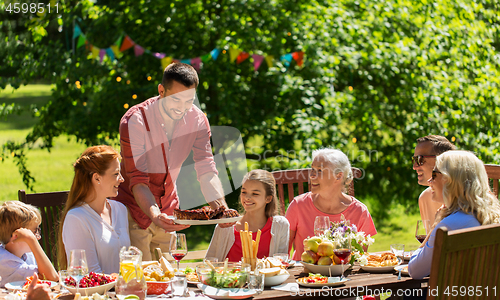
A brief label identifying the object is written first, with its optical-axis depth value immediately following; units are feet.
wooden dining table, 7.79
